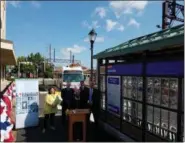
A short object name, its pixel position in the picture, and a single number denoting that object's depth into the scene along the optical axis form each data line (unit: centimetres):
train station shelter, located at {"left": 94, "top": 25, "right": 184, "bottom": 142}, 289
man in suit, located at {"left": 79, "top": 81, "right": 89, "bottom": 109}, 513
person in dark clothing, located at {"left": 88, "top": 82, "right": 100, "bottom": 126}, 502
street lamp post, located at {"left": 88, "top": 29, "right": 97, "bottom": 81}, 657
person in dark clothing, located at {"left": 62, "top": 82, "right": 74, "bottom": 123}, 512
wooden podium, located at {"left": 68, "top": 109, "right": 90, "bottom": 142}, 406
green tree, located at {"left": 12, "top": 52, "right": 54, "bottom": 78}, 3625
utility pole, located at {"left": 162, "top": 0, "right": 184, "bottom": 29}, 1170
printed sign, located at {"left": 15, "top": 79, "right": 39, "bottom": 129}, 508
